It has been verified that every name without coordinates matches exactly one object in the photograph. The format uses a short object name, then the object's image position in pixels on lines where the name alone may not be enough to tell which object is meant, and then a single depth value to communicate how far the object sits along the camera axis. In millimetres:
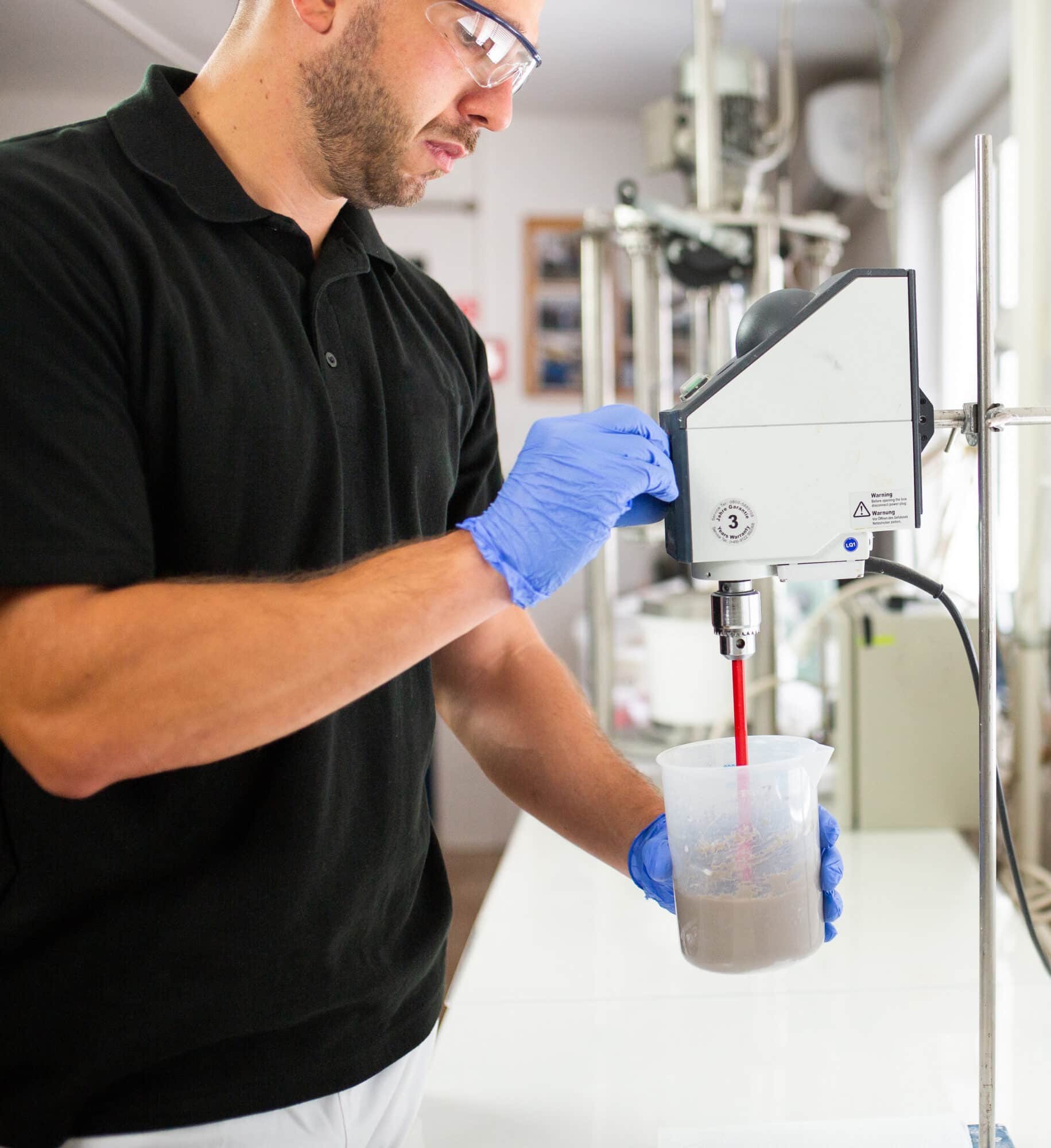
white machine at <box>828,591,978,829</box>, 2246
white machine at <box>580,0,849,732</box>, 2359
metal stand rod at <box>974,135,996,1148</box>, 830
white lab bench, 1166
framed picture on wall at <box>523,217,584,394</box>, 4609
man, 714
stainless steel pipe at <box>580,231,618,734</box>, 2480
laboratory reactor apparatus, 801
